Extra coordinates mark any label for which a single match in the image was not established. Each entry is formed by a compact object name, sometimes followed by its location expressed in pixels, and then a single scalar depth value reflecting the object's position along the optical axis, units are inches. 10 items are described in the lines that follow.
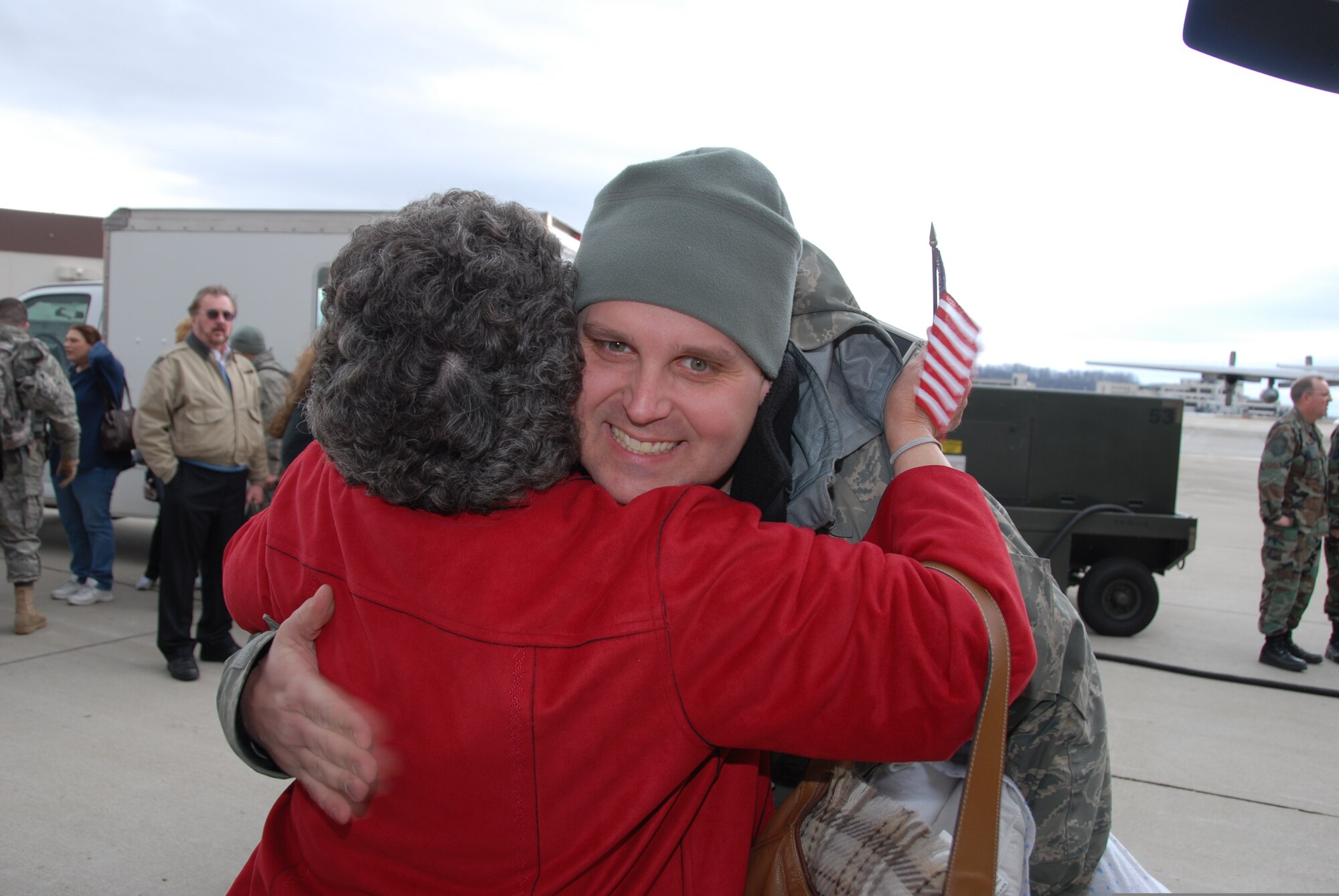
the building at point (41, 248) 774.5
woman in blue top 261.3
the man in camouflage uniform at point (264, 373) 259.4
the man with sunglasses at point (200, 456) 206.7
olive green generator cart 283.4
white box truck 286.5
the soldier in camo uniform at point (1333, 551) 271.1
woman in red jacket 42.8
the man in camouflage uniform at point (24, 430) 225.1
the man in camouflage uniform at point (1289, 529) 261.9
